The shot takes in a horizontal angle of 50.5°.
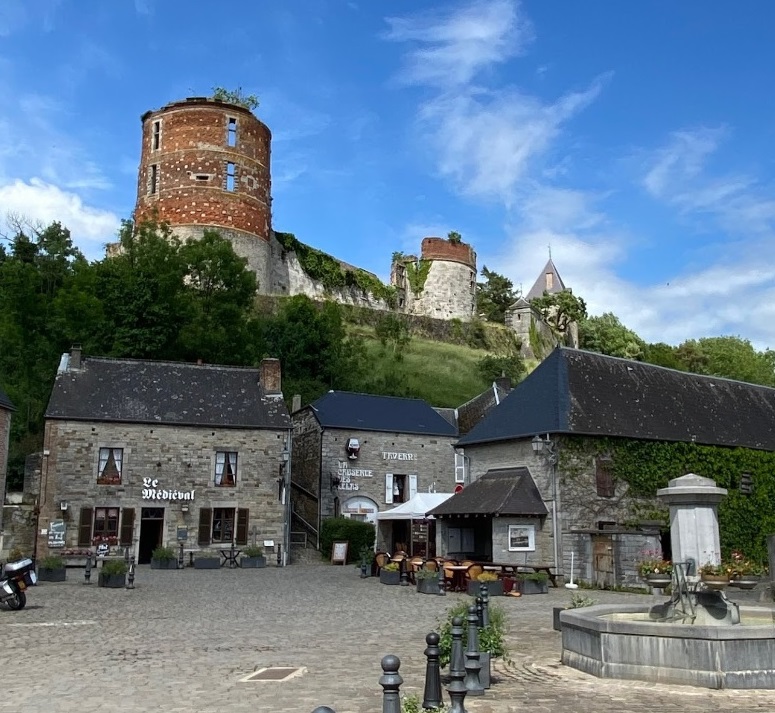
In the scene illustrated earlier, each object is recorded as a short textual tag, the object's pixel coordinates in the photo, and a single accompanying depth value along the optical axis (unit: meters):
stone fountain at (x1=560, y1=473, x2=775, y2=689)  7.76
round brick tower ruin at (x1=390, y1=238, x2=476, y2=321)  62.28
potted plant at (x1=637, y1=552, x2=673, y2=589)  9.45
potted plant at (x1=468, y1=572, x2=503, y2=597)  18.09
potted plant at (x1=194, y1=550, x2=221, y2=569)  25.98
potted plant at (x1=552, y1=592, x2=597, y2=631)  11.03
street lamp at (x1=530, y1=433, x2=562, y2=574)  21.94
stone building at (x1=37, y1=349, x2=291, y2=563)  26.84
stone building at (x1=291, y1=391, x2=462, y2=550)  31.77
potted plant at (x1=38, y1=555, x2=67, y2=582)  20.12
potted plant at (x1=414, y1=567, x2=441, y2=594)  18.48
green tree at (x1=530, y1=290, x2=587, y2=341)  67.69
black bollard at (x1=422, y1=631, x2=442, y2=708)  6.61
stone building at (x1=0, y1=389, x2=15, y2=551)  26.69
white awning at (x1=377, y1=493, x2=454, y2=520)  24.78
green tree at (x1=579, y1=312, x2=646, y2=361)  64.88
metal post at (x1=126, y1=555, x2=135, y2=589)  18.61
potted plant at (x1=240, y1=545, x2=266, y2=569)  26.97
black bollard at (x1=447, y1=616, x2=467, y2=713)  5.35
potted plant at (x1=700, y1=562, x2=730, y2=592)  8.71
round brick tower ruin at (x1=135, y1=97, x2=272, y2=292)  47.62
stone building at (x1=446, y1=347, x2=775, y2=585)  21.72
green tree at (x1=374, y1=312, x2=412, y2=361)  51.44
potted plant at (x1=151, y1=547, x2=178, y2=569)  25.11
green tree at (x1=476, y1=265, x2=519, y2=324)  70.00
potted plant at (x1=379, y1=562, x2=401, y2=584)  20.75
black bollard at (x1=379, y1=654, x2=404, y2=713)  5.00
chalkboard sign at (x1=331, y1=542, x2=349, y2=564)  28.80
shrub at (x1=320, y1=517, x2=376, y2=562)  29.25
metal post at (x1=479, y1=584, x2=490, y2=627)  10.50
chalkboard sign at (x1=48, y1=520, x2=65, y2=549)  26.11
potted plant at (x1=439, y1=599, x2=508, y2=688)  7.88
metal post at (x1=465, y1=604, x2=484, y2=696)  6.94
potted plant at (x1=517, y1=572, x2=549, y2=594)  18.88
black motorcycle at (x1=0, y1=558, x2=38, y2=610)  14.30
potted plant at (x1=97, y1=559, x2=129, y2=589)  18.86
